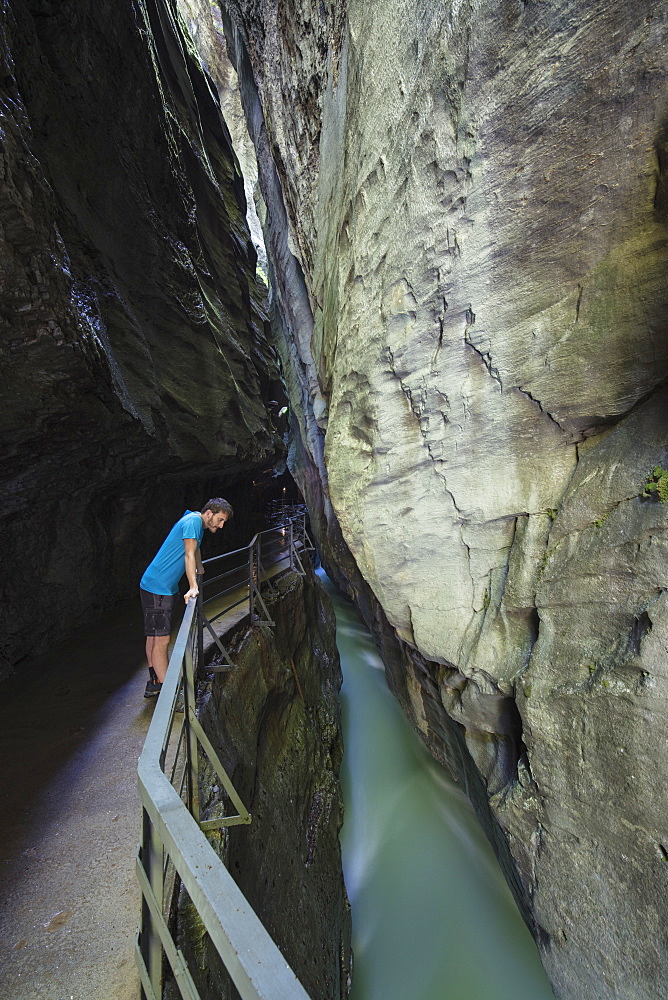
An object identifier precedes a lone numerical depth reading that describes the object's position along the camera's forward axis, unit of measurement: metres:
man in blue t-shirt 3.29
